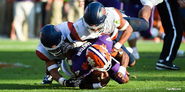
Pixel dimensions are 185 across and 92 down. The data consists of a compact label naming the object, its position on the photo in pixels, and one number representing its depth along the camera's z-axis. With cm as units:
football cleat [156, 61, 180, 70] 1975
